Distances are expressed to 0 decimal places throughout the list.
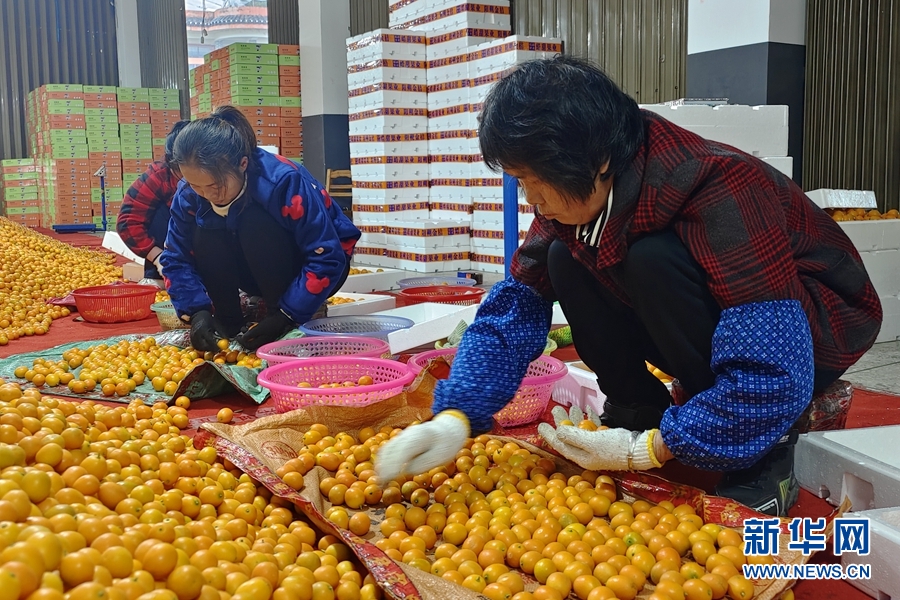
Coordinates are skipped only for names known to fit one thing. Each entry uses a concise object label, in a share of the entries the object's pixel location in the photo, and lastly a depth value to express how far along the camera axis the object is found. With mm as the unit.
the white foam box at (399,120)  6930
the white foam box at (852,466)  1645
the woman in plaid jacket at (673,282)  1419
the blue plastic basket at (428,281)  5242
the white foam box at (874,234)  3551
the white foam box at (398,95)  6883
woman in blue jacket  2939
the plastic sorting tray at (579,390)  2424
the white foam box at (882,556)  1354
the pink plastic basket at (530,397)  2355
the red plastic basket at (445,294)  4285
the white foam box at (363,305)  3908
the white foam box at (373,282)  5668
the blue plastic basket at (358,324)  3311
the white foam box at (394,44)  6805
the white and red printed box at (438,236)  6680
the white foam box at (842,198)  3799
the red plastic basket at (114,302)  4363
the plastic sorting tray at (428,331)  2738
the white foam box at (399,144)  6980
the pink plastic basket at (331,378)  2279
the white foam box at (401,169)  7055
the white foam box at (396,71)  6867
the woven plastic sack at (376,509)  1310
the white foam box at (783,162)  3855
